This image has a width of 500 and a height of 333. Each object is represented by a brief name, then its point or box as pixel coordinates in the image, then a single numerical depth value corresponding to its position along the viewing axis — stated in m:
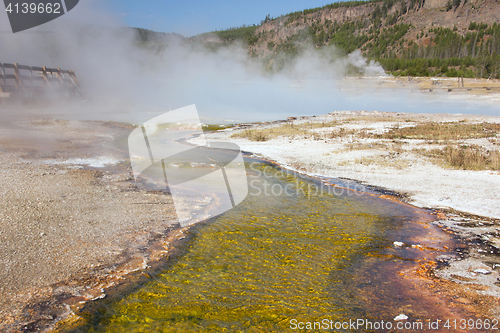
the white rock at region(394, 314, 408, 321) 3.28
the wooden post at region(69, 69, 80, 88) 26.28
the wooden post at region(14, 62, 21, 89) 20.19
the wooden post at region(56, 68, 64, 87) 24.69
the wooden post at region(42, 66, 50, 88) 23.12
